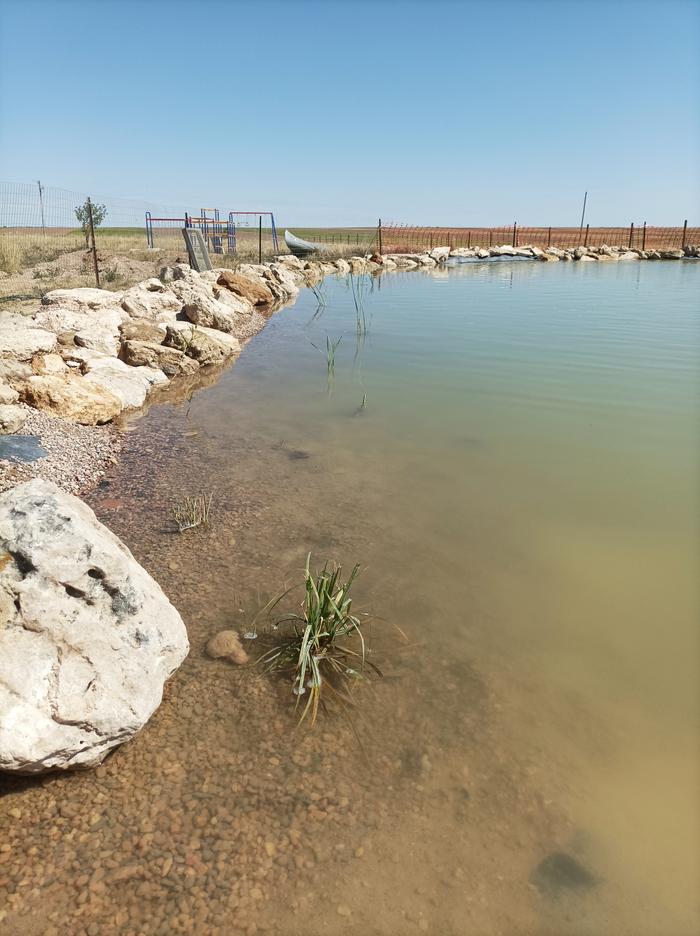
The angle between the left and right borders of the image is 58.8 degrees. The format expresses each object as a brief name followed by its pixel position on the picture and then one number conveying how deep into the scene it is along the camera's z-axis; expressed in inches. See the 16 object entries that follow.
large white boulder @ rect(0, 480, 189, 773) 79.1
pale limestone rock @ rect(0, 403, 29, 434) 197.9
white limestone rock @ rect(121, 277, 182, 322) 374.0
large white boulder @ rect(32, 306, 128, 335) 311.8
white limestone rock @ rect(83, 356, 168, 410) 261.1
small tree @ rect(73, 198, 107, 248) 725.9
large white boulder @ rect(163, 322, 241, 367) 338.6
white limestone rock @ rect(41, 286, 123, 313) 354.3
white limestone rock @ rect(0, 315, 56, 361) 254.7
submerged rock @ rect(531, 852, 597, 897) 72.2
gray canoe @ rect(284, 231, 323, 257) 990.4
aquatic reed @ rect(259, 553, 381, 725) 100.7
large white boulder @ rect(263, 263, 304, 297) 632.5
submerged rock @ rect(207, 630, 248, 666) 108.8
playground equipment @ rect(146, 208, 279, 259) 851.6
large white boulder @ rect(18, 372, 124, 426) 225.0
